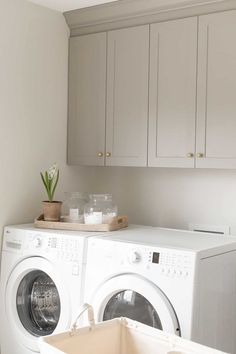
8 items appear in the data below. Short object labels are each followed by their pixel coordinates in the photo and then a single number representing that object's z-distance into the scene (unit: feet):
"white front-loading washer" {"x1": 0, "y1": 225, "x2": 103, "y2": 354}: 9.09
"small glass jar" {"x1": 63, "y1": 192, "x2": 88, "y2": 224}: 10.26
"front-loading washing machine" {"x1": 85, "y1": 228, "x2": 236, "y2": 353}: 7.68
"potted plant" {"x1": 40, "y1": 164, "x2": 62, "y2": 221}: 10.27
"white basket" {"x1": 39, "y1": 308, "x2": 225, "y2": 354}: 6.17
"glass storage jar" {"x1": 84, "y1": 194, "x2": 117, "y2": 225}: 9.94
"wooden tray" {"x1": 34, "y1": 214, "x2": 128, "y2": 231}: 9.77
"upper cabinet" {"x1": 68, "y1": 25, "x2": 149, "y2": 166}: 10.41
